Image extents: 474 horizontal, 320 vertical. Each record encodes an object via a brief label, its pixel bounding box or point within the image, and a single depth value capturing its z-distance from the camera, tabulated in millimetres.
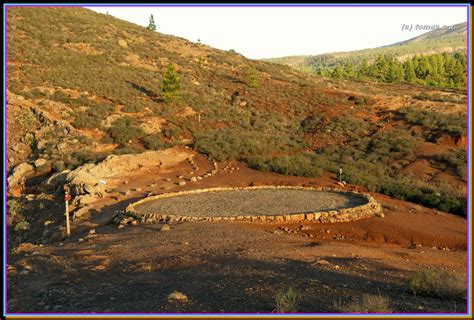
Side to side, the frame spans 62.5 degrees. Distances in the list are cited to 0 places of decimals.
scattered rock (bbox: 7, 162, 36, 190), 20422
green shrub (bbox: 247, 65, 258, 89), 46156
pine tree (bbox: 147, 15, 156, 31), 86250
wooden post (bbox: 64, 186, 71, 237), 12674
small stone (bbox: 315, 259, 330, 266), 8516
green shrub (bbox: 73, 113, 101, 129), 28250
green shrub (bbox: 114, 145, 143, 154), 24319
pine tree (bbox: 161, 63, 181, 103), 35031
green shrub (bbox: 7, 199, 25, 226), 16027
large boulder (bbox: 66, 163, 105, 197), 17078
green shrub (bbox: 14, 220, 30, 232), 14969
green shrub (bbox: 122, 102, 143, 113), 32656
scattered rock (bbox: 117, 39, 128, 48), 51875
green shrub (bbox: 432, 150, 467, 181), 22188
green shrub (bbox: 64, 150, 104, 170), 21828
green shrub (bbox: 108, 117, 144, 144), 27547
